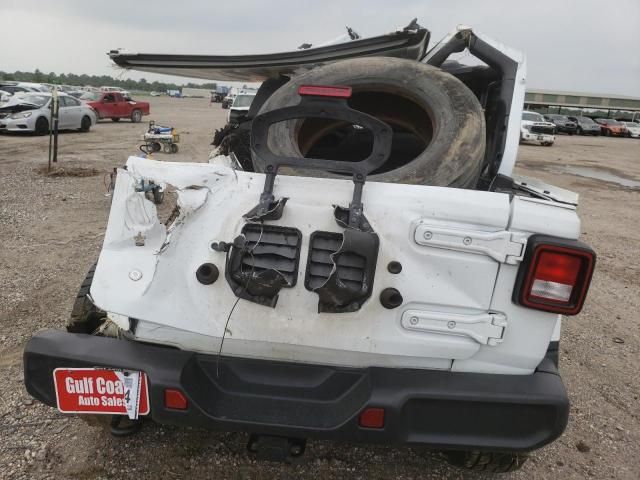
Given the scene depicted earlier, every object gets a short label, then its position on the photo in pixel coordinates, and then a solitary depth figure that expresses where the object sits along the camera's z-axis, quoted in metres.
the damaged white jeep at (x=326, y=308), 1.78
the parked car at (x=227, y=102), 38.56
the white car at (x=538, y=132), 24.69
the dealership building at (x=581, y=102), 57.25
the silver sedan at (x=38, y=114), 15.77
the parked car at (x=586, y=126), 39.00
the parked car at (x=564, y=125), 38.56
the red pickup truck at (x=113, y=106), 23.31
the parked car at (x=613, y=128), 39.78
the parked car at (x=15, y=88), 23.44
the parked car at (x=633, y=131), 39.66
